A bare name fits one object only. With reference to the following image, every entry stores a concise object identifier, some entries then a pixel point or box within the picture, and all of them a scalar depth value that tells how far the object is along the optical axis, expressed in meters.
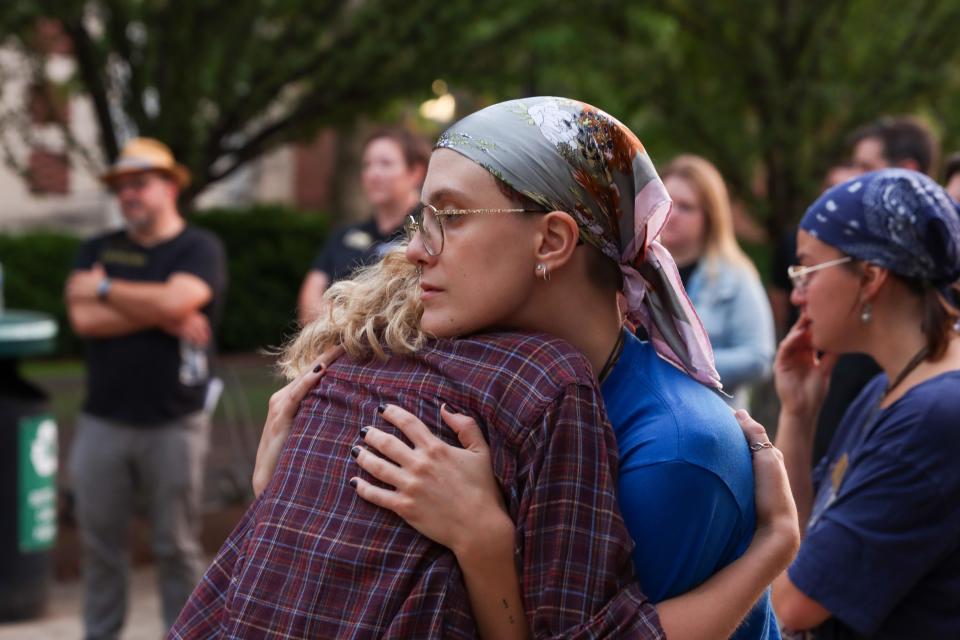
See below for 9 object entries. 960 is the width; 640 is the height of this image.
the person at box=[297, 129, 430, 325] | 6.11
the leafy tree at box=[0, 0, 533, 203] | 8.58
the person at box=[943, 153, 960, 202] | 3.96
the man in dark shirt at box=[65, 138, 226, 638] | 6.09
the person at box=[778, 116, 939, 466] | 5.26
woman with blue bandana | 2.50
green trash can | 6.79
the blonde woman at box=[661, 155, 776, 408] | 5.45
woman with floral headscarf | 1.71
